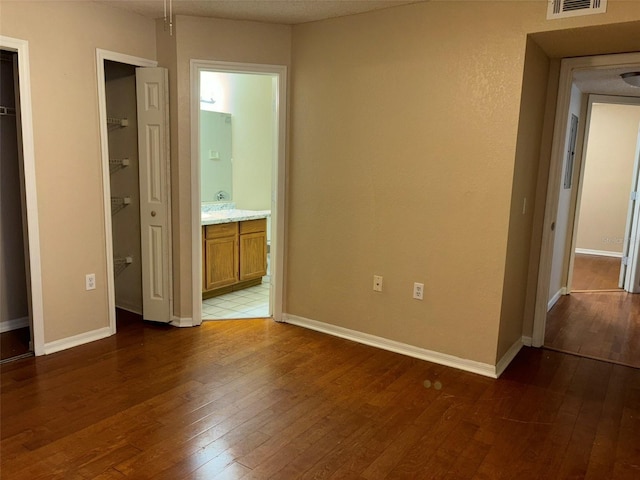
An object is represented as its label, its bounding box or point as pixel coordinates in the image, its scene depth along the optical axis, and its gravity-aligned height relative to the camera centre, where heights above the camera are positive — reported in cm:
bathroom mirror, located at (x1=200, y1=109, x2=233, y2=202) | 505 +8
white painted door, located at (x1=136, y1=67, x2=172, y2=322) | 363 -24
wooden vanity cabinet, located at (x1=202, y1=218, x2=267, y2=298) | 453 -92
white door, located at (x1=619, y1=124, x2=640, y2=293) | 514 -71
